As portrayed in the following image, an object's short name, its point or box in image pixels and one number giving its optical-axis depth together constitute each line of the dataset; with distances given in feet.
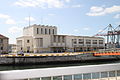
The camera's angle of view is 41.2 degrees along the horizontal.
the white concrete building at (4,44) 161.38
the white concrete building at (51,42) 194.59
